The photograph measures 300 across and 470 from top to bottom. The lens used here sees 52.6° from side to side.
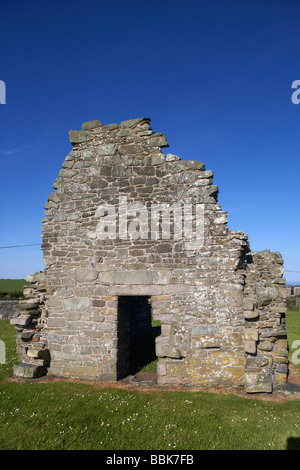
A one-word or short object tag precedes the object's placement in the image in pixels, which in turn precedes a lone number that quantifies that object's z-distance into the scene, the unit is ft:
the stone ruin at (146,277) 24.77
